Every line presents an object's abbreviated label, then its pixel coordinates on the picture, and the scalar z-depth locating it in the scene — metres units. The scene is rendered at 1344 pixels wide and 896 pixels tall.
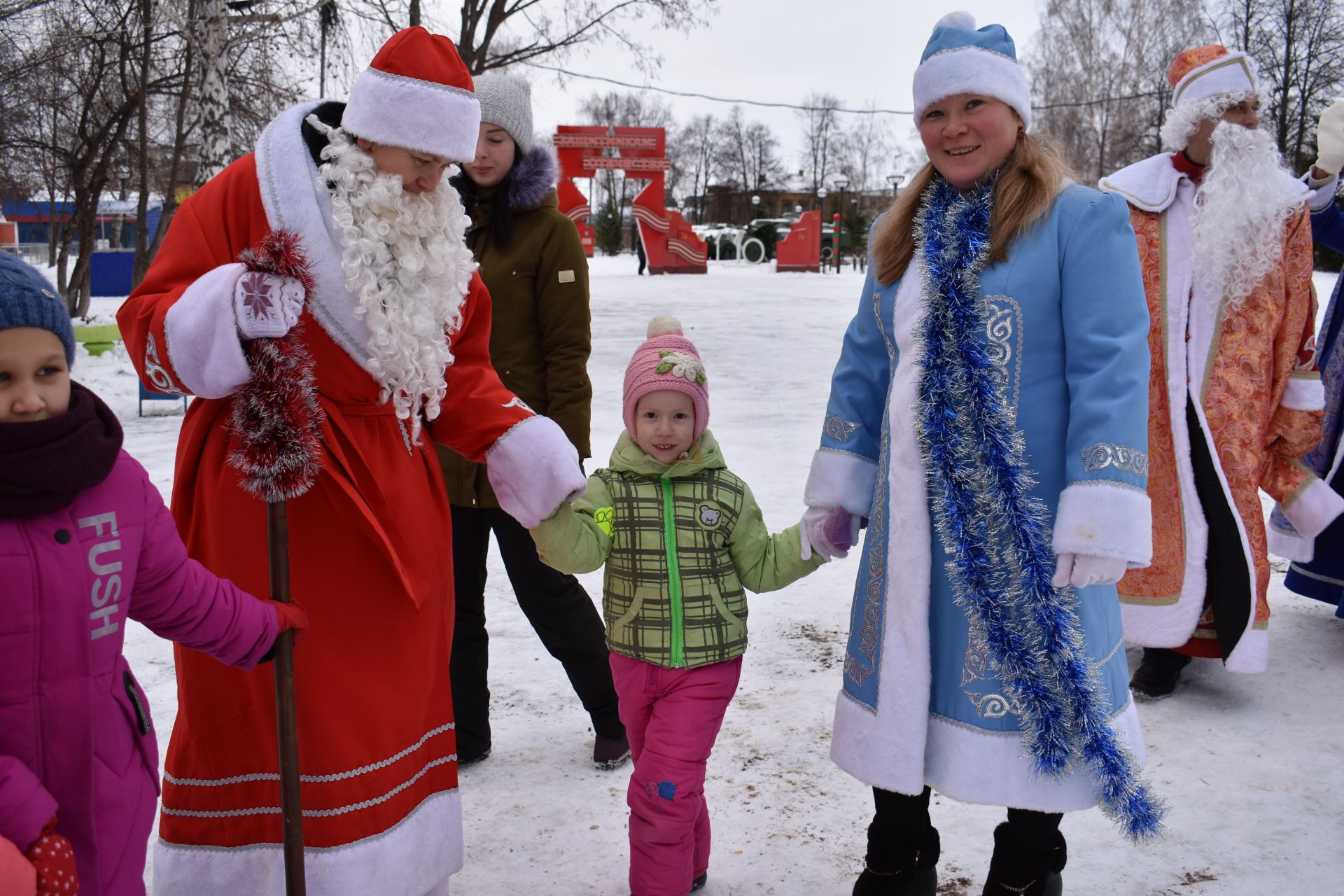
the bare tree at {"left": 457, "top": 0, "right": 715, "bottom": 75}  16.67
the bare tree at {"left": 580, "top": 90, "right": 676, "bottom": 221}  58.78
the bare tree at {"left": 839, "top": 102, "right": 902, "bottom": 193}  62.06
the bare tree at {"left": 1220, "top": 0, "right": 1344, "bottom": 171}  25.94
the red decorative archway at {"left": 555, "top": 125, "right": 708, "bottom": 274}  29.17
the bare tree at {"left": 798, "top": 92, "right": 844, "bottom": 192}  61.97
